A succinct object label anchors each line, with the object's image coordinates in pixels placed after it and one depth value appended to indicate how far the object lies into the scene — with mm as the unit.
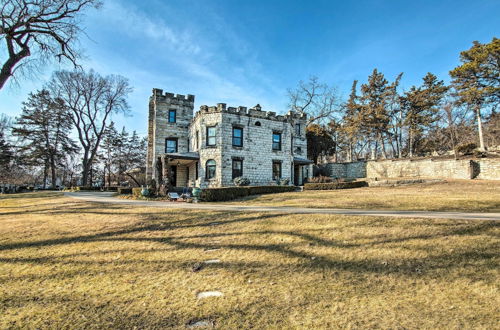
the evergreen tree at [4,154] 35406
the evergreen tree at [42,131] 36219
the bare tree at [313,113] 38469
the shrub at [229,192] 14070
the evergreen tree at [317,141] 33969
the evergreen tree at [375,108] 31302
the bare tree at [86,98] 30688
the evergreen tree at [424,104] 29688
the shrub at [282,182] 22219
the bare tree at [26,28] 12172
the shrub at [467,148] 21589
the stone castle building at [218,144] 21062
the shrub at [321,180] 21438
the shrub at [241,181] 20125
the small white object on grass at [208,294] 3666
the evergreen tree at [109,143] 47031
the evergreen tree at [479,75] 22859
